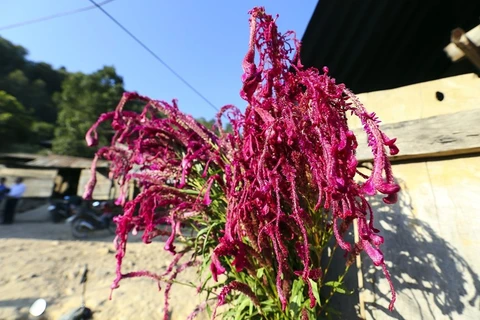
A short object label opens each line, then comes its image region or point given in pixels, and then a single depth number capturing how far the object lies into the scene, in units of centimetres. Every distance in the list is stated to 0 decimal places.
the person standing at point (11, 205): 862
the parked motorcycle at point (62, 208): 892
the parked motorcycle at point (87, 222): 707
